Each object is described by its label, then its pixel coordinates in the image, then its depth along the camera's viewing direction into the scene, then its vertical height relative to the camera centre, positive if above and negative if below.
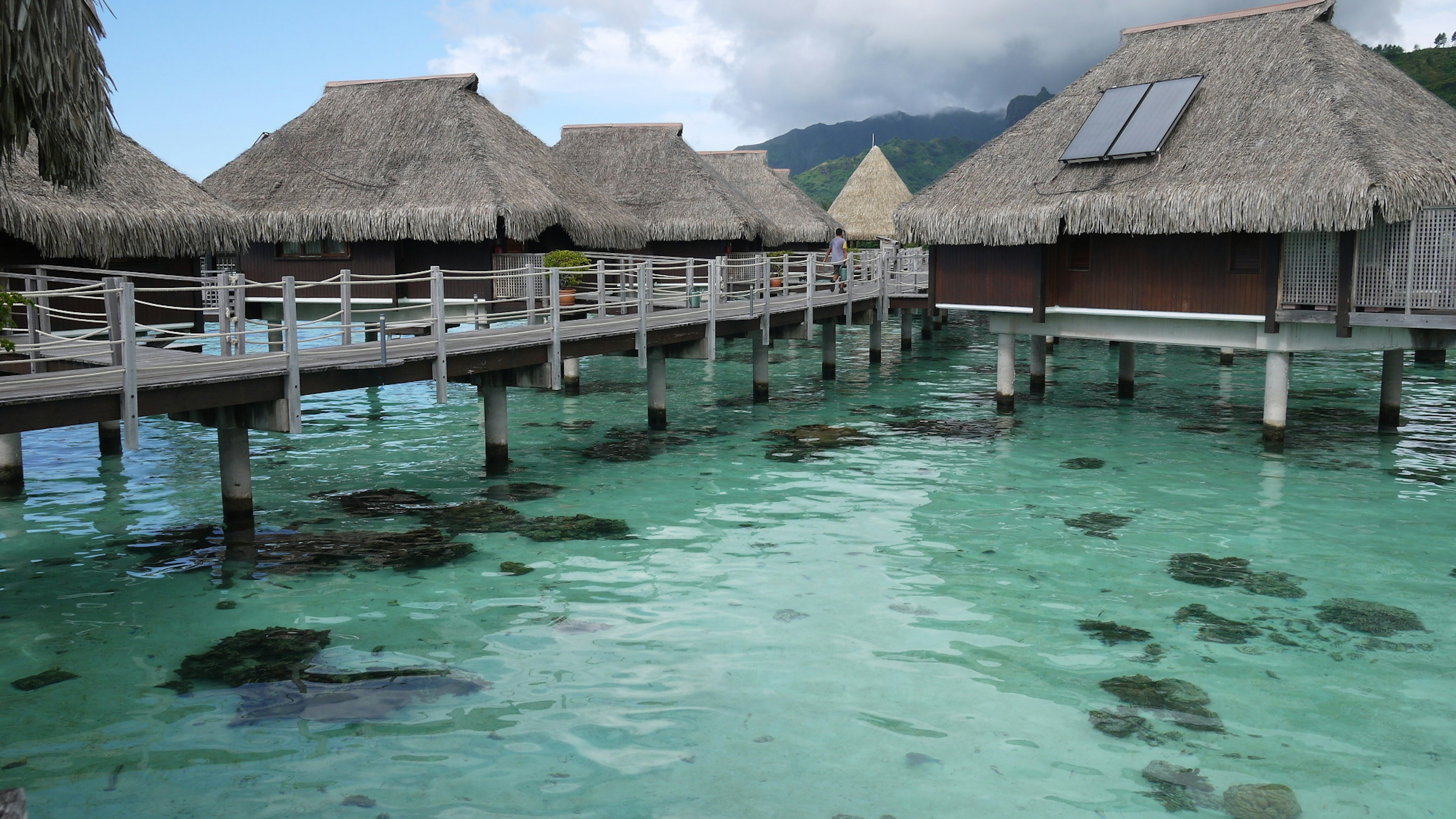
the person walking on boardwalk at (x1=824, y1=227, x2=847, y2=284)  25.69 +1.23
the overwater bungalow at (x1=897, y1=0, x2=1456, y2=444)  14.41 +1.40
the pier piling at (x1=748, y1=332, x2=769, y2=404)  20.95 -1.29
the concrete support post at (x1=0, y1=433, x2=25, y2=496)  13.75 -2.01
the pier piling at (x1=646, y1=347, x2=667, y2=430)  17.84 -1.47
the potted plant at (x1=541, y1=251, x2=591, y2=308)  21.94 +0.83
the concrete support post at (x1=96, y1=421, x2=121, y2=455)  16.42 -1.98
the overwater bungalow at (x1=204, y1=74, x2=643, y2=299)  22.47 +2.46
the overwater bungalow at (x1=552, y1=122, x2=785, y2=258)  30.09 +3.29
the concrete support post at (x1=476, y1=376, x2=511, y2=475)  14.60 -1.73
